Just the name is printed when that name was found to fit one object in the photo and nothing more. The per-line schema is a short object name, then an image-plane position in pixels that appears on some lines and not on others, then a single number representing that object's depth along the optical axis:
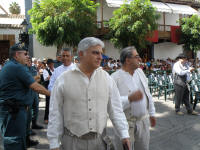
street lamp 12.05
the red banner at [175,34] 19.95
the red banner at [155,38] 18.48
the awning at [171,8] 18.31
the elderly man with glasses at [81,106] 1.96
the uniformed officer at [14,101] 2.87
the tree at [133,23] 14.38
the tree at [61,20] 12.76
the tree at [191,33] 18.28
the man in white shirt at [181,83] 6.38
